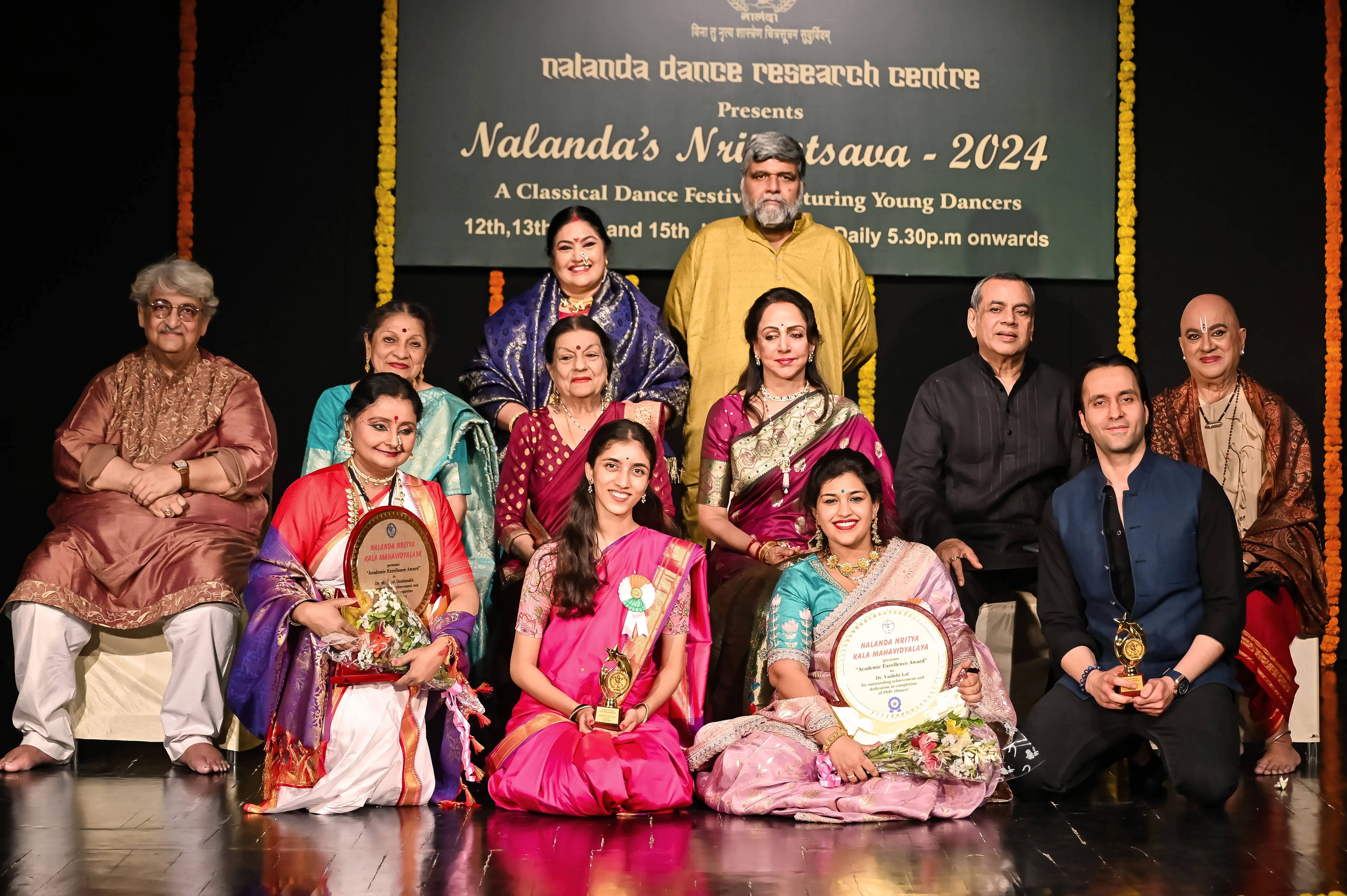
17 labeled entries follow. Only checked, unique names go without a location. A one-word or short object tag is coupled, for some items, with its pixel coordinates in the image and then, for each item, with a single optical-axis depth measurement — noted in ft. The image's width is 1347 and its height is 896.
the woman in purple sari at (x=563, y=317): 15.57
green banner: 18.63
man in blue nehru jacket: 11.83
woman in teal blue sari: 14.19
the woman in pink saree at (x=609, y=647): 11.28
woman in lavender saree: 11.08
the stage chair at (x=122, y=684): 14.06
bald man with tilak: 13.66
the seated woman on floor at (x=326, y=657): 11.51
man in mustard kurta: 16.24
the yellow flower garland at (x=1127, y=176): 19.04
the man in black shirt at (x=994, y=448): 14.55
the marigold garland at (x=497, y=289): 18.85
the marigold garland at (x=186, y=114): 18.44
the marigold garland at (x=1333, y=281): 19.34
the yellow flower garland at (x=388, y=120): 18.52
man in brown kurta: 13.42
